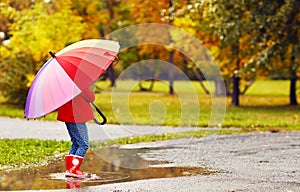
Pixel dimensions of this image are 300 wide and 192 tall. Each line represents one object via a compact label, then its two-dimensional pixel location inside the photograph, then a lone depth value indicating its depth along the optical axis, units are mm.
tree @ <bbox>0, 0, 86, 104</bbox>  25891
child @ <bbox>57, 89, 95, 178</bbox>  10023
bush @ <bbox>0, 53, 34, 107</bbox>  27406
